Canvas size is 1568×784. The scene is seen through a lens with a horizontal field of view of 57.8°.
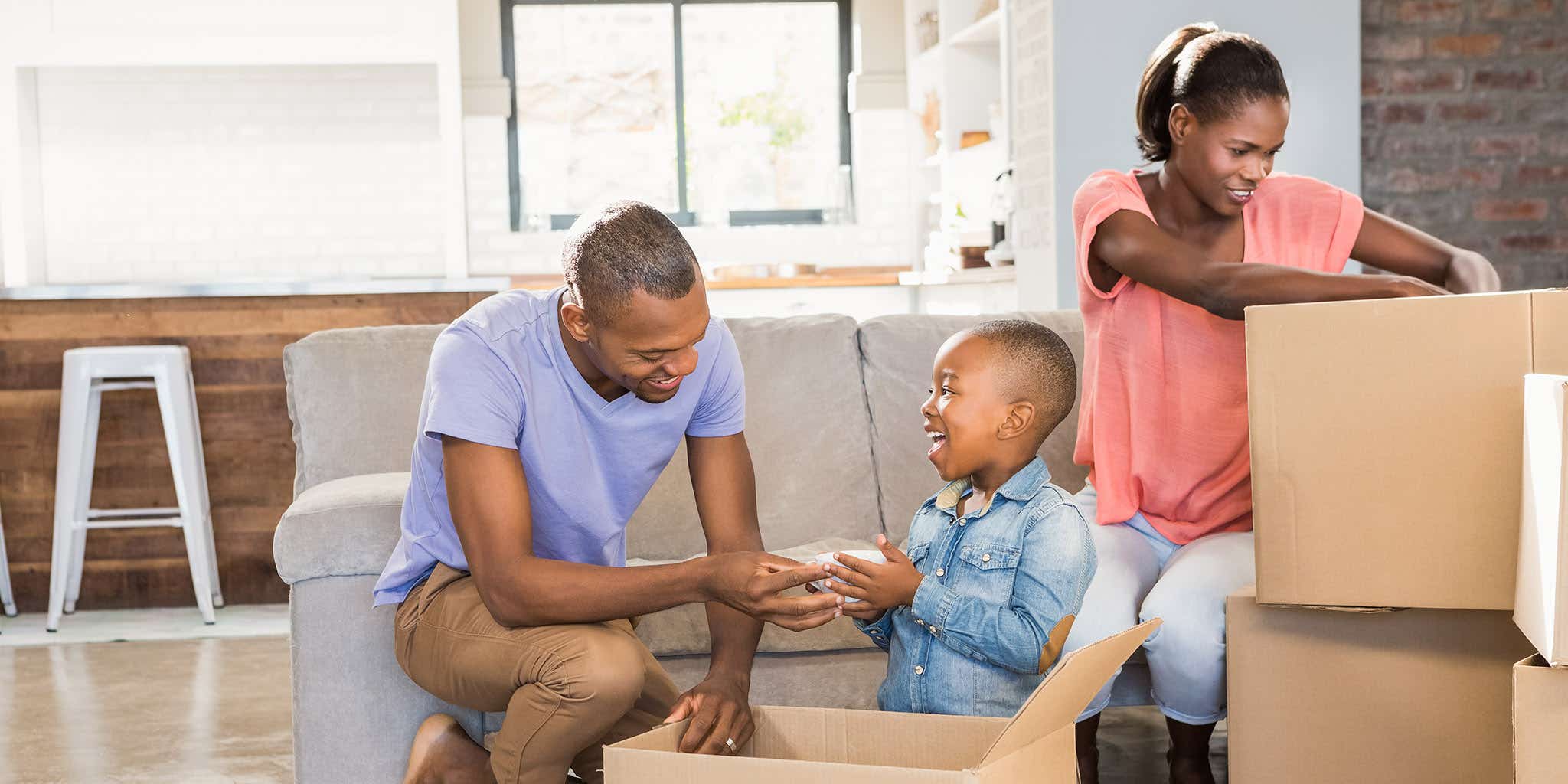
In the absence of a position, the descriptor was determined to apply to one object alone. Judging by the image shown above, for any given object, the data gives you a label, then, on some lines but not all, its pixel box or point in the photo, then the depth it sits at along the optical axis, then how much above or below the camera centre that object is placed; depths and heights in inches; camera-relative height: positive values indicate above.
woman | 73.5 -1.3
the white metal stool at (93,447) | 163.3 -15.4
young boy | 62.7 -12.1
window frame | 259.0 +29.6
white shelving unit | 201.0 +26.3
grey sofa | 81.0 -12.8
